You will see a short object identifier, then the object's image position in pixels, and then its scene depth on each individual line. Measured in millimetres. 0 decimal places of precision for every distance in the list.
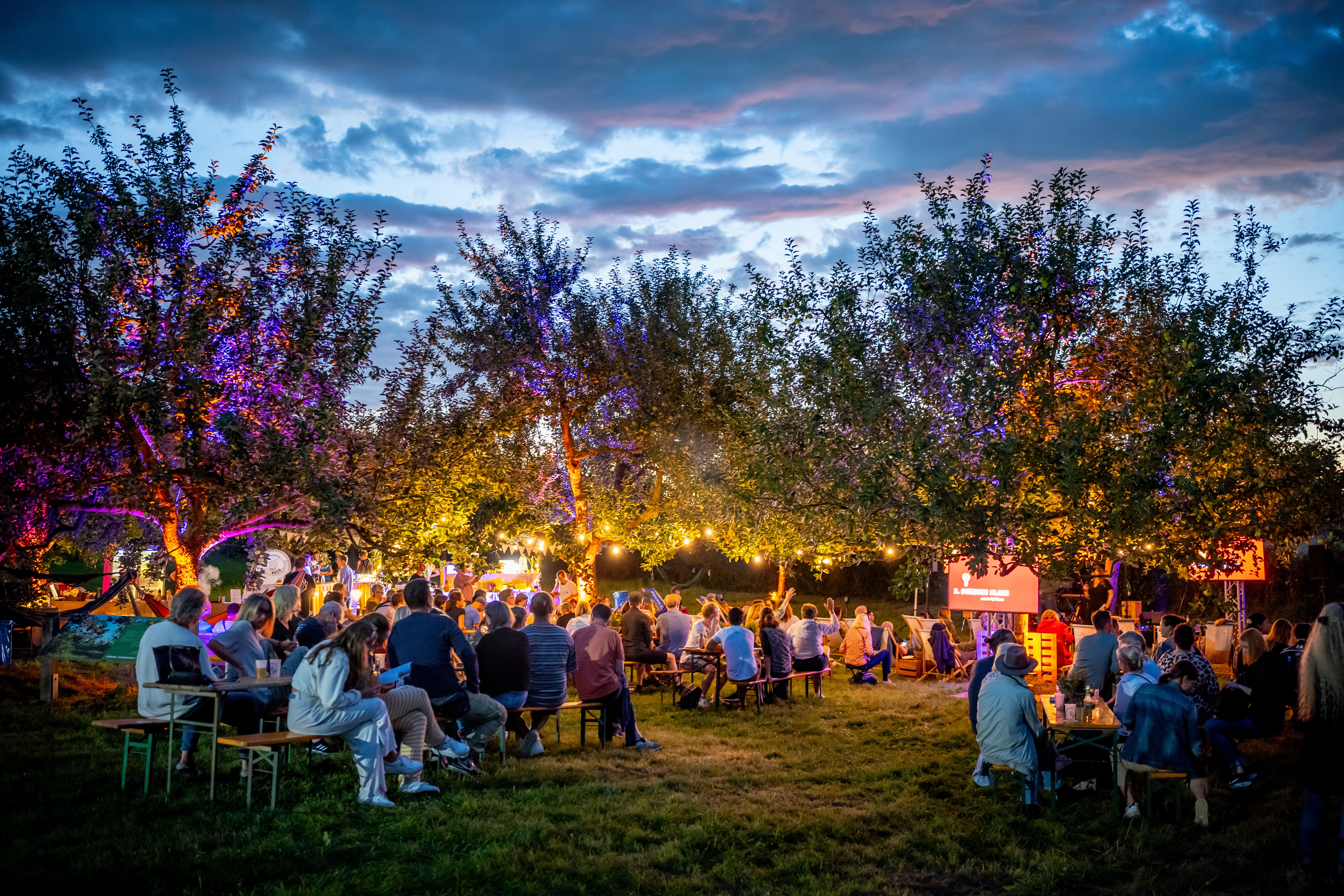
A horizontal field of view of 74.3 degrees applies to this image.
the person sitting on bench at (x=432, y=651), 8281
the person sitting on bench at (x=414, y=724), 7359
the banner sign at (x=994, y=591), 15211
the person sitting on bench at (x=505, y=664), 9117
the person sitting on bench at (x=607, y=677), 9750
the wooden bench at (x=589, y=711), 9555
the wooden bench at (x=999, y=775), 7411
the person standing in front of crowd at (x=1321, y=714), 5270
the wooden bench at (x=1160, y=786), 6805
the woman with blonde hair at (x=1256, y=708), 8445
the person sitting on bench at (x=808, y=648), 13922
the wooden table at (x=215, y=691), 6867
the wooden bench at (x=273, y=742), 6555
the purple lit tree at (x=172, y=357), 10164
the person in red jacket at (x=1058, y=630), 15180
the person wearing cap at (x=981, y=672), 8430
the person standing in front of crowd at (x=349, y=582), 20344
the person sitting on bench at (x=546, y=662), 9391
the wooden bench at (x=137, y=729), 7125
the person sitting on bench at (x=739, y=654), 12438
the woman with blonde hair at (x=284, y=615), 9492
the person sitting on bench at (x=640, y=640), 13359
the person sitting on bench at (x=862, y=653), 15859
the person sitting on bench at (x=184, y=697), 7473
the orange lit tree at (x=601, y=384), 20516
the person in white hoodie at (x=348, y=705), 6738
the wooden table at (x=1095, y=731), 7367
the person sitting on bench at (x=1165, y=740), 6773
